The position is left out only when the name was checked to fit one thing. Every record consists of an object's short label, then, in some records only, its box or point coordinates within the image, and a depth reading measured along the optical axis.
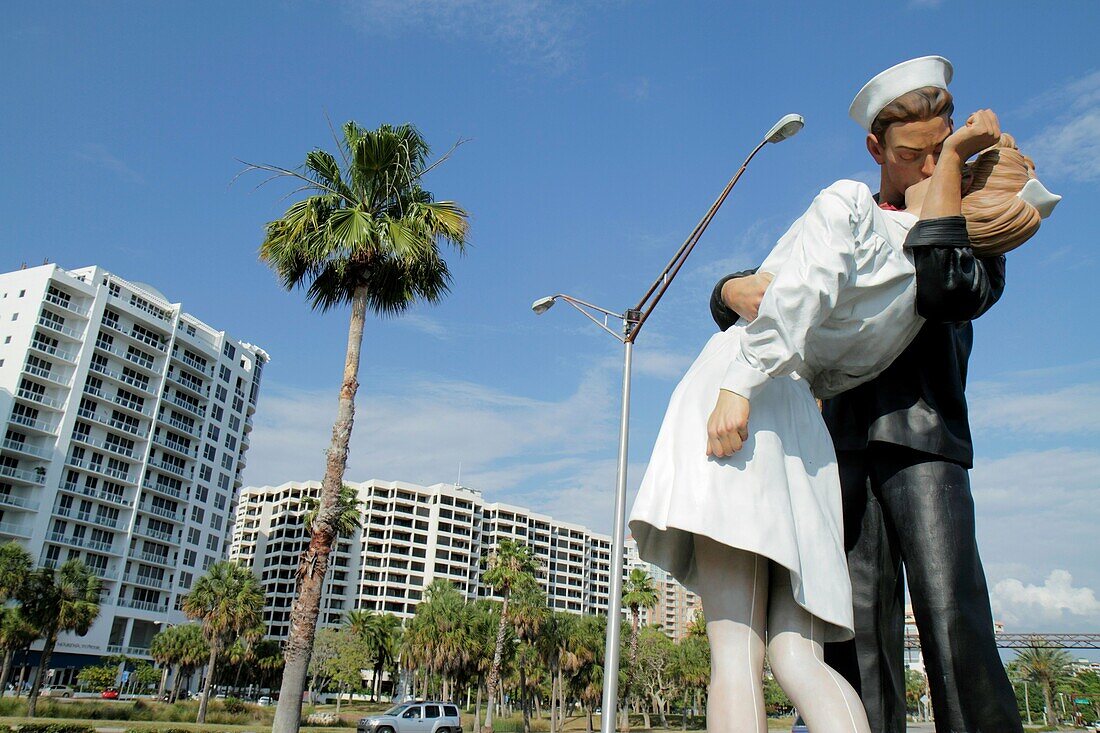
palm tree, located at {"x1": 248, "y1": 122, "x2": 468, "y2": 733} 16.44
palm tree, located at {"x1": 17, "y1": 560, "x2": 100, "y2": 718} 35.09
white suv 25.47
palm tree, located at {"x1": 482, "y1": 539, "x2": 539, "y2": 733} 38.94
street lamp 9.98
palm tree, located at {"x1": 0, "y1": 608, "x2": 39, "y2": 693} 34.97
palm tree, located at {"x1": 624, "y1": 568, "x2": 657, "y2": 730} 50.38
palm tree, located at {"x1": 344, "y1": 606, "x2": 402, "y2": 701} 67.00
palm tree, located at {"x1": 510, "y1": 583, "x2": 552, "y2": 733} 40.34
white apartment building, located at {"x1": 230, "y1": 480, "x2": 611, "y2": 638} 96.62
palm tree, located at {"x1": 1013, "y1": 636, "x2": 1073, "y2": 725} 71.94
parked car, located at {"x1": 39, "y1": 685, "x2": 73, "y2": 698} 50.15
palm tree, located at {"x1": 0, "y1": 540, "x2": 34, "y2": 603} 34.03
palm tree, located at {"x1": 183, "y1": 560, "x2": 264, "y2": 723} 40.34
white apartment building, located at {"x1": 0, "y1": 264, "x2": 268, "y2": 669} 57.50
